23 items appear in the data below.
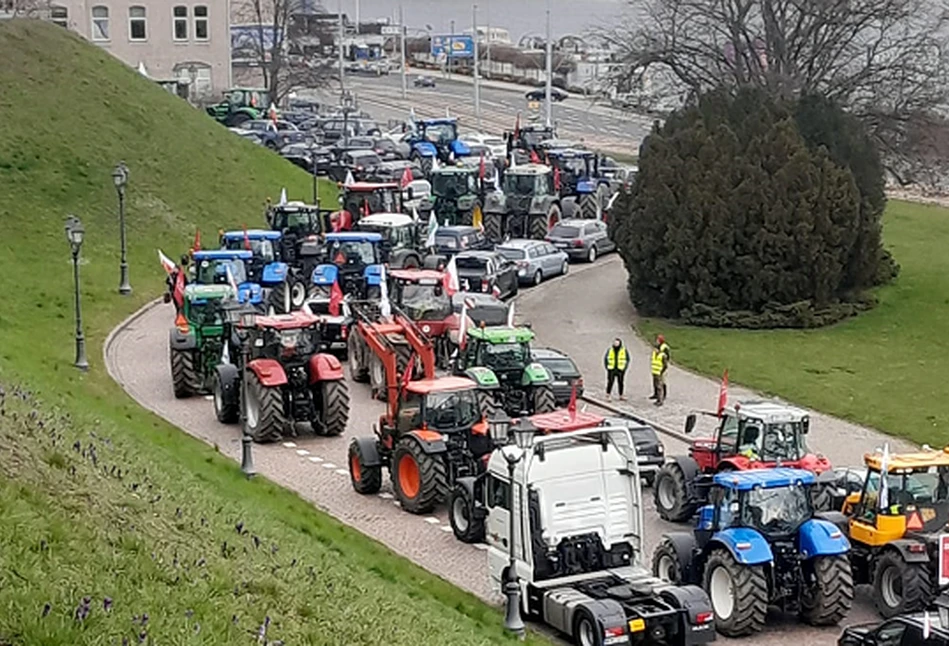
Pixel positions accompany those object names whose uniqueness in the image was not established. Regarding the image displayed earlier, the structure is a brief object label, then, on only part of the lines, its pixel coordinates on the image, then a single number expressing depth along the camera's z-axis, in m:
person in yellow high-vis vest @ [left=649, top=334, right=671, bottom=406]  32.28
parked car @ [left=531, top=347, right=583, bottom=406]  30.97
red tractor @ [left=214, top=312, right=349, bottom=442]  28.09
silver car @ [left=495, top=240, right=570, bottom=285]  46.16
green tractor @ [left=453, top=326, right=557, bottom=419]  29.31
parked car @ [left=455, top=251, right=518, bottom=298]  42.34
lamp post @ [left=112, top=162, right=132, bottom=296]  38.59
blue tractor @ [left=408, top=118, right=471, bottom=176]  66.81
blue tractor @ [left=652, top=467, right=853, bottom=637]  18.98
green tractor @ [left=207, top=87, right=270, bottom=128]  78.65
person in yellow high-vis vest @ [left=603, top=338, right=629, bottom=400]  32.97
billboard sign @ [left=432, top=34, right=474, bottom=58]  132.00
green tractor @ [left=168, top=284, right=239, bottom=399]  31.66
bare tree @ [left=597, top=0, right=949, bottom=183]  49.31
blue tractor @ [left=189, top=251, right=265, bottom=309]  37.06
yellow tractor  19.38
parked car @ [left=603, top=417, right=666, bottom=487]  26.06
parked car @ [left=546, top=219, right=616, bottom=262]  50.22
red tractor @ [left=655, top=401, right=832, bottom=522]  23.36
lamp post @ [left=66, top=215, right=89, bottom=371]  31.67
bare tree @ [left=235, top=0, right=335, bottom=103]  87.12
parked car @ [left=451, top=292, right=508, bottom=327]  35.97
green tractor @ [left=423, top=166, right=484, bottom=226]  52.25
